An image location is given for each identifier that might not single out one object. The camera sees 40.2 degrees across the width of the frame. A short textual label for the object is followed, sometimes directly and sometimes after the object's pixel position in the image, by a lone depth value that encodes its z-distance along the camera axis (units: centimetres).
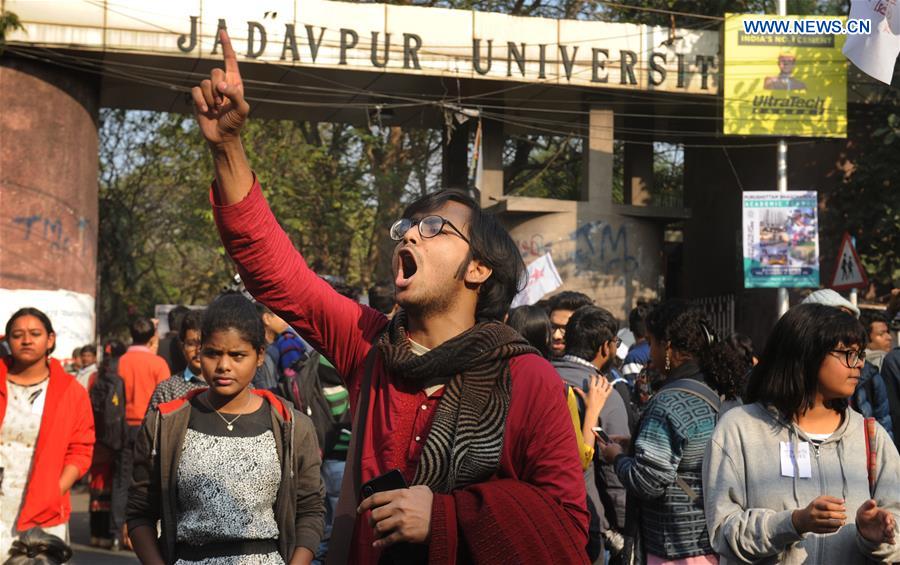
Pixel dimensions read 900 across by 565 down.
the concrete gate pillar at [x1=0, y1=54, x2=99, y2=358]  1753
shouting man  264
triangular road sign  1550
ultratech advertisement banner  1955
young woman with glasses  401
